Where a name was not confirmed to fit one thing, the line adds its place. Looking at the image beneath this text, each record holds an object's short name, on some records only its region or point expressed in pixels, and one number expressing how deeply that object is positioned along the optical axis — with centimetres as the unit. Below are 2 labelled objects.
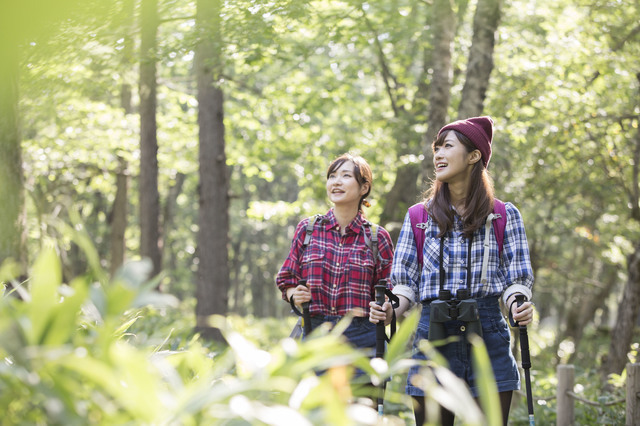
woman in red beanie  348
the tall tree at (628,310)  1014
